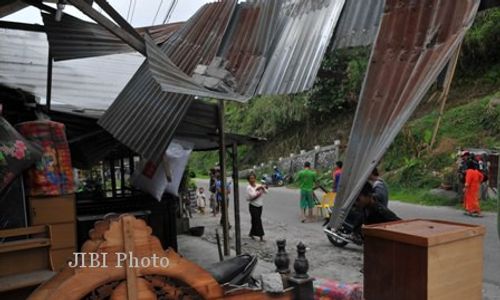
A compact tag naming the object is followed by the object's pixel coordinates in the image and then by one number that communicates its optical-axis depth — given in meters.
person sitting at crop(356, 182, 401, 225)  5.57
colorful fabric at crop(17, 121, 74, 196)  4.50
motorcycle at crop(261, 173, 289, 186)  24.14
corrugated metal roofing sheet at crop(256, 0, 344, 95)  4.46
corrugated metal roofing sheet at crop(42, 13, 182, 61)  5.07
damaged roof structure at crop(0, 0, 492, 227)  2.91
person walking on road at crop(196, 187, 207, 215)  16.44
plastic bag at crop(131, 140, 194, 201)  7.39
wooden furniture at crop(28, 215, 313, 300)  2.01
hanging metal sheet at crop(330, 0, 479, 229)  2.81
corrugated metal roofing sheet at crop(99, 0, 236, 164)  4.64
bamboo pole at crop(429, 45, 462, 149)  3.07
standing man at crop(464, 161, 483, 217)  11.32
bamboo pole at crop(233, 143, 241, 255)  7.57
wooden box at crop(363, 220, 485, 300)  3.03
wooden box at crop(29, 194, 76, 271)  4.48
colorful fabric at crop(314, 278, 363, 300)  3.70
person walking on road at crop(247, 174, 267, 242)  10.10
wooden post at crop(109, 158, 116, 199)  11.70
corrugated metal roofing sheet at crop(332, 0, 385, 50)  4.23
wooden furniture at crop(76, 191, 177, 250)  7.28
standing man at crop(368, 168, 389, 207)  6.56
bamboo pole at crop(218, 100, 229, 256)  6.43
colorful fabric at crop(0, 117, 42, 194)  3.92
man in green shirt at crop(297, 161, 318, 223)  12.34
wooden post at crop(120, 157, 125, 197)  10.20
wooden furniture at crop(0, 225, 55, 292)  3.52
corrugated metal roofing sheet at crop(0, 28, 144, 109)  7.88
